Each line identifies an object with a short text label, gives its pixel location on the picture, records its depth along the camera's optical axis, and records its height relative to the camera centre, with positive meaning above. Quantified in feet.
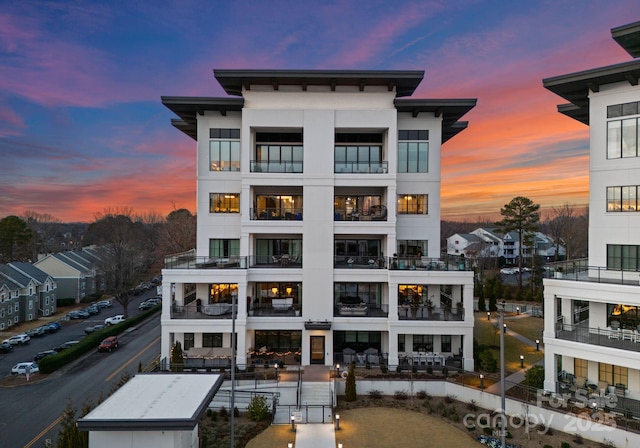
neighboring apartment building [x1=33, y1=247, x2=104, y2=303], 197.36 -24.01
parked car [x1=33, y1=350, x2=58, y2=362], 109.93 -36.30
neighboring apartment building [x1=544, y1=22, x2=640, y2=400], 67.82 -3.76
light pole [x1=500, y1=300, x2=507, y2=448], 45.02 -17.23
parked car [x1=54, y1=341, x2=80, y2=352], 117.06 -36.32
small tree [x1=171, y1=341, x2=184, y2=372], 82.17 -27.98
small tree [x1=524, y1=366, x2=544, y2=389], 71.00 -26.92
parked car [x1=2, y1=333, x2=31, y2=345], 125.39 -36.80
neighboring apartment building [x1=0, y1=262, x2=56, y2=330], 151.53 -28.24
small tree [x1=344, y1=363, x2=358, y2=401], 75.56 -30.77
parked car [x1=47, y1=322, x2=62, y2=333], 142.89 -37.08
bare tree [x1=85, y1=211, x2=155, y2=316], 163.48 -15.20
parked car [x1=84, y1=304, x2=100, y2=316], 171.63 -36.75
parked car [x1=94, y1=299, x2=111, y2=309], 186.19 -37.60
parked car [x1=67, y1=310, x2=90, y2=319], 164.45 -37.23
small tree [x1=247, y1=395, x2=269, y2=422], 68.28 -32.02
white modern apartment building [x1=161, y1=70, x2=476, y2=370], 89.66 -0.04
